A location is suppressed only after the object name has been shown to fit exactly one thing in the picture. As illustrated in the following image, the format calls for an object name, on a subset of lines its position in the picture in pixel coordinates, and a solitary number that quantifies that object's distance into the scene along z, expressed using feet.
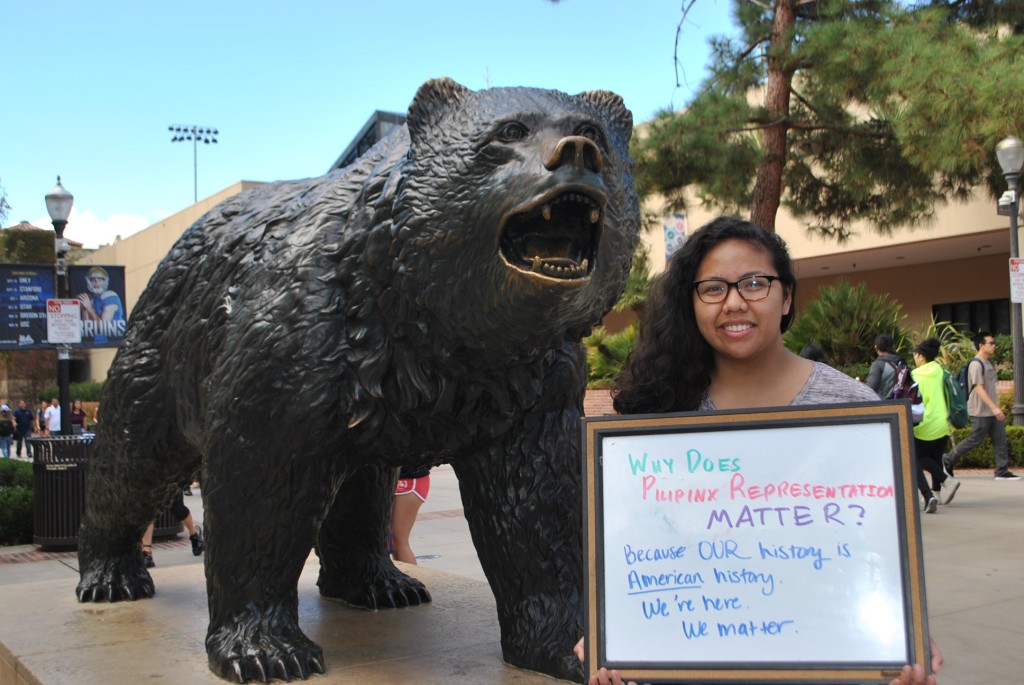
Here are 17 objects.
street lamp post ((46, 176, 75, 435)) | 40.09
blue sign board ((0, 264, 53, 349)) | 45.52
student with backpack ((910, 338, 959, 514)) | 29.55
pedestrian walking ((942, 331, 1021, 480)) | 36.47
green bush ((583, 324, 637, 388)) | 67.36
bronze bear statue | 8.55
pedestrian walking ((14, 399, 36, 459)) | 91.35
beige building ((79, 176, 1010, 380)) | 65.82
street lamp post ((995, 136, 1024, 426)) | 37.86
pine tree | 39.52
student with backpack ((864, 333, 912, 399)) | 29.07
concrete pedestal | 10.88
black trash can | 29.86
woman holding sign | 7.50
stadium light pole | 223.10
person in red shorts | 20.99
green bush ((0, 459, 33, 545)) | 32.53
